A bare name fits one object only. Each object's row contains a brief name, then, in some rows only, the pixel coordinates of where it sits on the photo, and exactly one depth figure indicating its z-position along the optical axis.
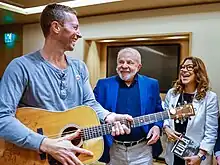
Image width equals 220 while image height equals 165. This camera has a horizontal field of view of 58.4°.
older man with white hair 1.50
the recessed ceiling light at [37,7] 2.89
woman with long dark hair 1.64
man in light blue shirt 0.86
